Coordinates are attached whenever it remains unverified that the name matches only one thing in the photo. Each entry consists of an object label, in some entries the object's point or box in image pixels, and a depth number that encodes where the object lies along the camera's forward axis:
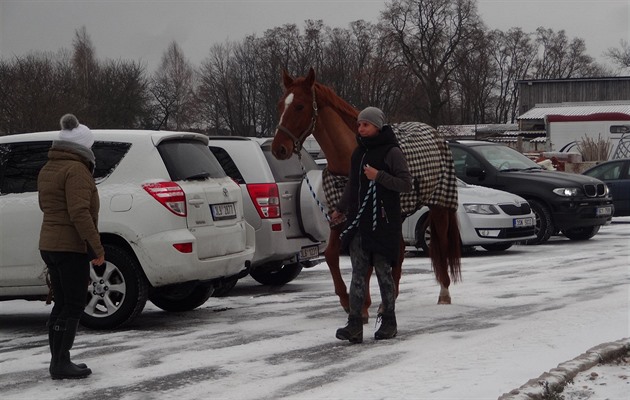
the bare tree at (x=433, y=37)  75.56
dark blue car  25.65
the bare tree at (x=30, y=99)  43.75
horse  9.80
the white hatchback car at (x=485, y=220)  17.25
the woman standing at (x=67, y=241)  7.46
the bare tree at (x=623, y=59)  103.88
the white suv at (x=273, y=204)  12.01
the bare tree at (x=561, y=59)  98.50
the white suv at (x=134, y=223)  9.60
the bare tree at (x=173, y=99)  68.19
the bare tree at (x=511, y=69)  93.06
